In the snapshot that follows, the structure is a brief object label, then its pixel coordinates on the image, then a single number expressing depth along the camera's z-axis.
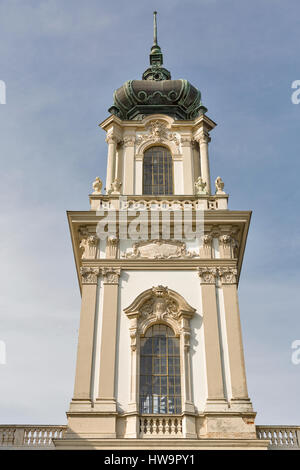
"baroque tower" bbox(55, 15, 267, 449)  16.66
